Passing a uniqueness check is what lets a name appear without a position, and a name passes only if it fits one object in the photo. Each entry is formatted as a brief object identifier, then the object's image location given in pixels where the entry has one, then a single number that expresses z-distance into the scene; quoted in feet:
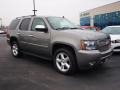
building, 58.11
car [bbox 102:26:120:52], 13.67
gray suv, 8.71
